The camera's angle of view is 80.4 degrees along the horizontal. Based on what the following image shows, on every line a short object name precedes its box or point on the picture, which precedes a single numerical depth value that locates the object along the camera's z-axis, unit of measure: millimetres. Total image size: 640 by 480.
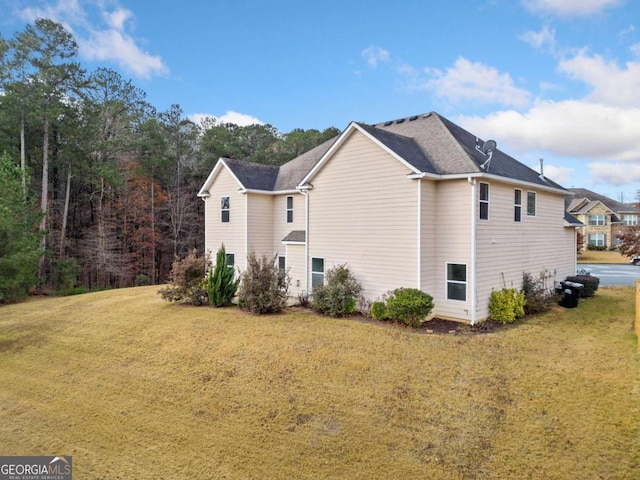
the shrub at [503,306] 12914
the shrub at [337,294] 13625
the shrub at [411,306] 11938
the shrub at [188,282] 16062
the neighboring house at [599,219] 44406
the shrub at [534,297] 14320
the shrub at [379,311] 13013
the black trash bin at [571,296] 15445
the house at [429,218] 12703
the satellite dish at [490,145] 14211
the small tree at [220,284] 15461
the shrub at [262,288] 13867
